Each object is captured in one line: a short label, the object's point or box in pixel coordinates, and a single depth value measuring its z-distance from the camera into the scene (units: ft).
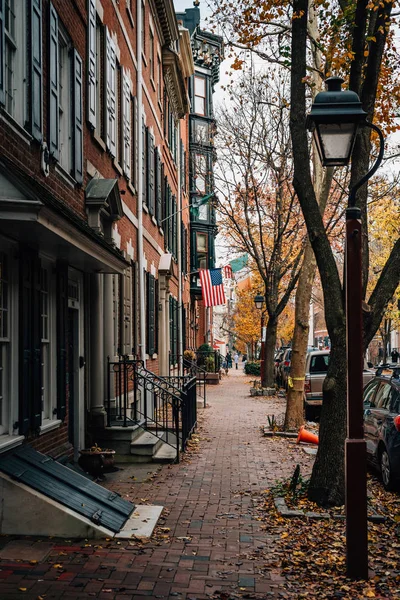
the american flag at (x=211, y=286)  94.99
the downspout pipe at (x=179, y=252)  90.38
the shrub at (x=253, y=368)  159.33
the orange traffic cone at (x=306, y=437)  47.50
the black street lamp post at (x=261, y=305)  108.06
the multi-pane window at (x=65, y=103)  33.59
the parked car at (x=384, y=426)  33.27
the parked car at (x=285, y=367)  101.76
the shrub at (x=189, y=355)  94.69
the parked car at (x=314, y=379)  63.67
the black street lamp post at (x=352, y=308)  20.72
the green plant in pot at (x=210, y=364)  119.85
